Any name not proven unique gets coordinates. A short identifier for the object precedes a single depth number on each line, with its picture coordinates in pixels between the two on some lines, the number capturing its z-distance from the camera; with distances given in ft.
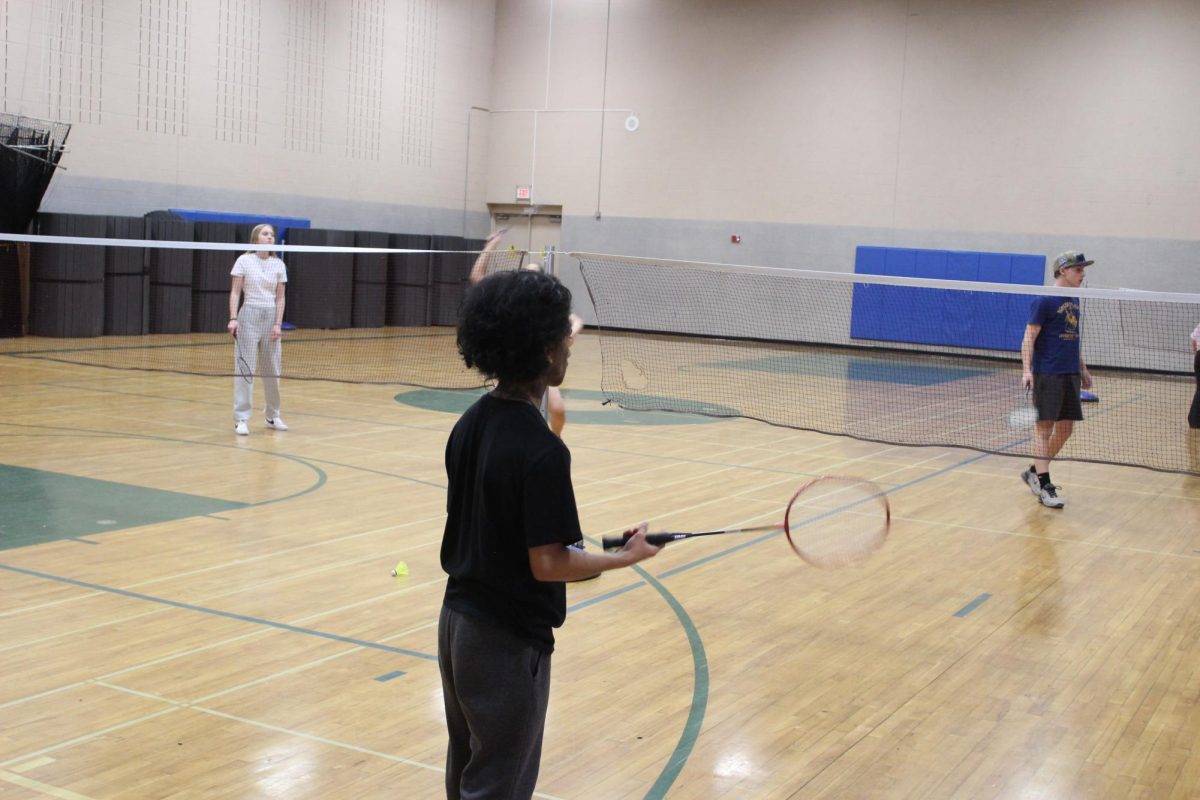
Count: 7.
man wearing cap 32.94
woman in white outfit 38.27
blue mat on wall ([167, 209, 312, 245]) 71.56
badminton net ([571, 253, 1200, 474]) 48.08
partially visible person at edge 51.12
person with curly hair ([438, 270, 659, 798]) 9.34
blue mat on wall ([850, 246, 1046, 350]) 76.84
